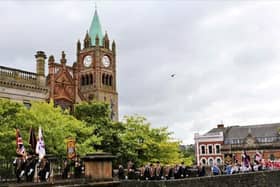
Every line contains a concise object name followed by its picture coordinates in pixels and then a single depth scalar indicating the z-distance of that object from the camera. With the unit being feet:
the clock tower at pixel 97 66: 249.75
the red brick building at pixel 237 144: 262.67
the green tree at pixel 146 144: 136.36
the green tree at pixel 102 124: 133.49
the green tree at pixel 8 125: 94.99
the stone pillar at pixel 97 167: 40.52
